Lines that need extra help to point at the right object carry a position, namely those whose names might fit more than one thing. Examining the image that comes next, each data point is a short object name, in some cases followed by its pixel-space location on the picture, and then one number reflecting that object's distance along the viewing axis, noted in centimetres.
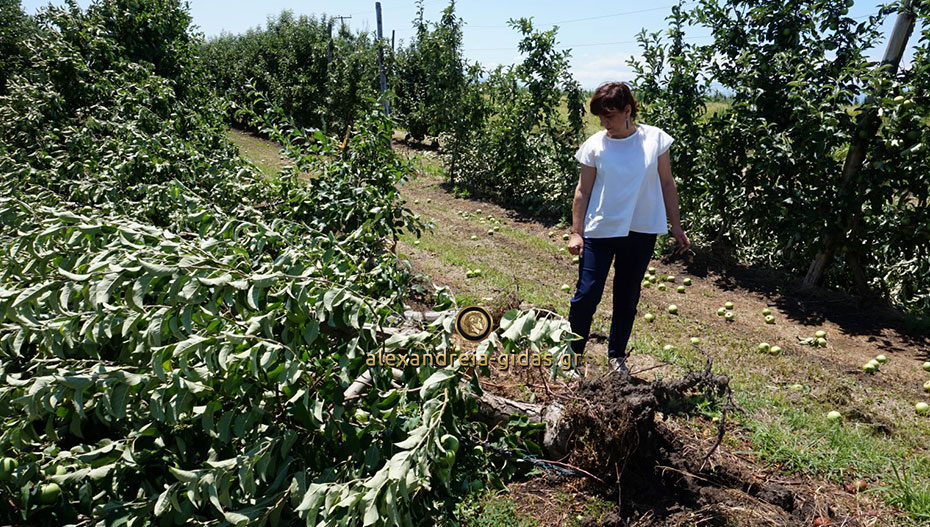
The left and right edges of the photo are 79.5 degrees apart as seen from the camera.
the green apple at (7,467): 169
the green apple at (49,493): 171
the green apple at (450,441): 171
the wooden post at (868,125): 477
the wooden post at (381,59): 1247
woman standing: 311
